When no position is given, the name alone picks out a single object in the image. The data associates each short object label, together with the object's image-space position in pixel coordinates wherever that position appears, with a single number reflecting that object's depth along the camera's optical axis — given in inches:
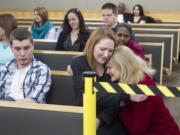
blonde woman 83.2
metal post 65.1
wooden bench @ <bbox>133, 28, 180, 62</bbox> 264.8
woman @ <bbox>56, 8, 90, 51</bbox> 174.4
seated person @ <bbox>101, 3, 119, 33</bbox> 177.3
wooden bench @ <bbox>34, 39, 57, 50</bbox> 186.8
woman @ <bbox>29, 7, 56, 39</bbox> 233.3
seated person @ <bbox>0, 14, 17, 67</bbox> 136.4
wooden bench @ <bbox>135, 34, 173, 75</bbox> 231.3
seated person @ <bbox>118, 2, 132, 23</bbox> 409.4
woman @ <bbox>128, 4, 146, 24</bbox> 399.3
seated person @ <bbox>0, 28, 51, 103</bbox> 107.3
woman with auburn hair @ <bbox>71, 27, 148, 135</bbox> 90.5
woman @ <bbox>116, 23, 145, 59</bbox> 154.6
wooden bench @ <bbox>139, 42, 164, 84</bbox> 212.2
